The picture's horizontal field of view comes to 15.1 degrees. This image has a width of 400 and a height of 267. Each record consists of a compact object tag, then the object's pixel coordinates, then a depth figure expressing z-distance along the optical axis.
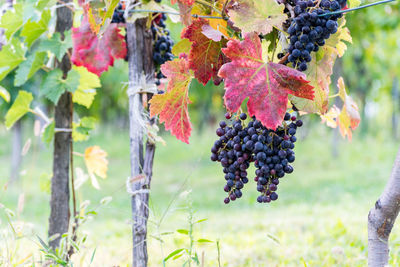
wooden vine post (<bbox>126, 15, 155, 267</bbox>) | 2.60
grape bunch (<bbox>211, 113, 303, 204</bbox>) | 2.32
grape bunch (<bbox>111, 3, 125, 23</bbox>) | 2.68
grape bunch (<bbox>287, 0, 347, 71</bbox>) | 2.28
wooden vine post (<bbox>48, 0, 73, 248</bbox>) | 2.82
